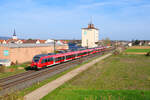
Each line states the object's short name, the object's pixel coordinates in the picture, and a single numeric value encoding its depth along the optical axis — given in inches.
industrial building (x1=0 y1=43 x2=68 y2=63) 1515.7
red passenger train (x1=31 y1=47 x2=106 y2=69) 1193.4
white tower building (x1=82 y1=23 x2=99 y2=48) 4461.1
